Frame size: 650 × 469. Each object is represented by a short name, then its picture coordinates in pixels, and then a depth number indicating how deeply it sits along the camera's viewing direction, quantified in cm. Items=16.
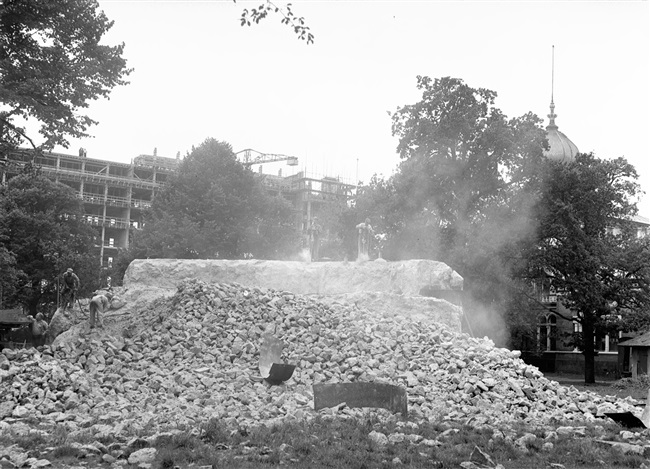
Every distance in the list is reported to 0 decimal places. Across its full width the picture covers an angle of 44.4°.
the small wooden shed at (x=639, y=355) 4441
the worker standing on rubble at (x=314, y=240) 3291
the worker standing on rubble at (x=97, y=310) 2425
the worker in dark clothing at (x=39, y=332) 2723
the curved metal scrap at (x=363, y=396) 1745
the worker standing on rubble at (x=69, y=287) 2731
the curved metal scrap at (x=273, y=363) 1962
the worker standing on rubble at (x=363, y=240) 2980
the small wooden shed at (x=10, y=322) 4454
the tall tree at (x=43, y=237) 5294
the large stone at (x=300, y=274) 2819
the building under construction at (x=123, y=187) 8612
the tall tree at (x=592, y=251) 4412
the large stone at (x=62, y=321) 2680
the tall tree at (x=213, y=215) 4644
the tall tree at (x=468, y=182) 4116
